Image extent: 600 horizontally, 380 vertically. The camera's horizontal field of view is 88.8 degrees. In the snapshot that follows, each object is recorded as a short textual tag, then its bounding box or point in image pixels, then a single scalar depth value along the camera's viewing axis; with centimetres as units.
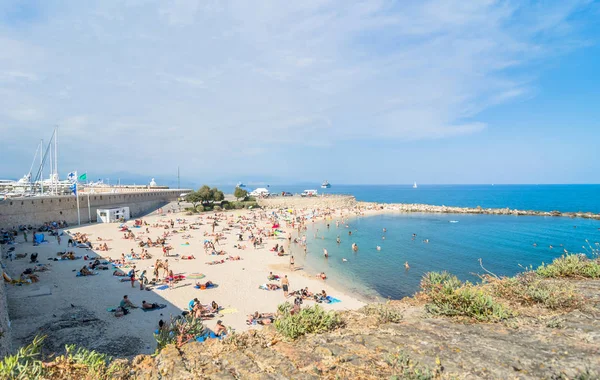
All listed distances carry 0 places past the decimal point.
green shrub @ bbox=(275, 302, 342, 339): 516
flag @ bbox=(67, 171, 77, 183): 3819
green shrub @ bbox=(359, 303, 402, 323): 571
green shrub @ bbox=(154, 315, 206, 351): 527
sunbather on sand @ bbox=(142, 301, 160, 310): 1431
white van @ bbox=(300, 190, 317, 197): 7544
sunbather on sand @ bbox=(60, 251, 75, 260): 2276
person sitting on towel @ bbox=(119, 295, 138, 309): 1424
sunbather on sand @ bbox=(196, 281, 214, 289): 1784
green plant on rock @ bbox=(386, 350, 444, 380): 352
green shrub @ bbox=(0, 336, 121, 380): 362
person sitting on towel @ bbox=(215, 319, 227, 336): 1167
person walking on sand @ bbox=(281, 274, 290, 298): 1775
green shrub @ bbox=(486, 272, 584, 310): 575
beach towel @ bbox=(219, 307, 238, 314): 1462
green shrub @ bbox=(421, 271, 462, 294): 628
